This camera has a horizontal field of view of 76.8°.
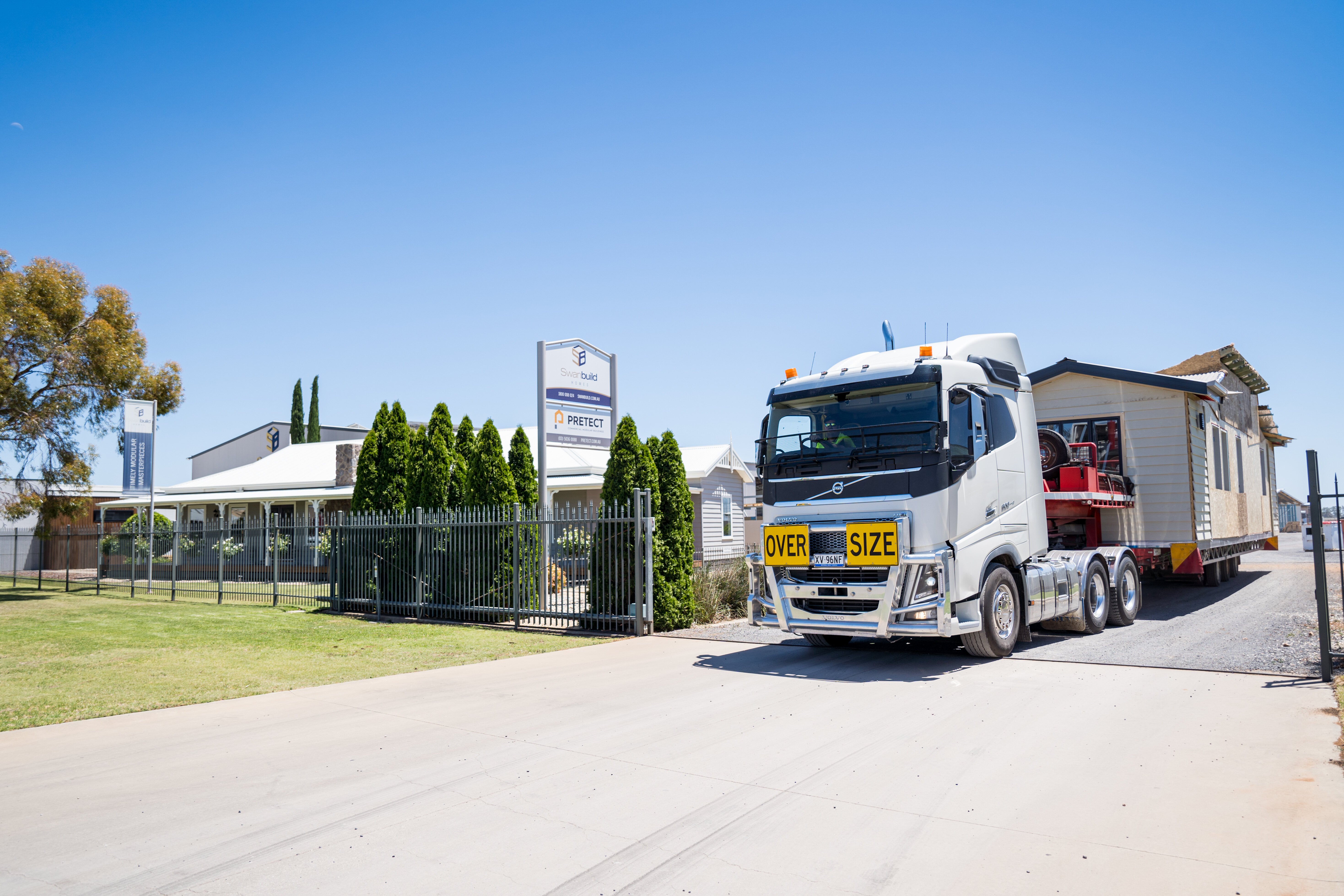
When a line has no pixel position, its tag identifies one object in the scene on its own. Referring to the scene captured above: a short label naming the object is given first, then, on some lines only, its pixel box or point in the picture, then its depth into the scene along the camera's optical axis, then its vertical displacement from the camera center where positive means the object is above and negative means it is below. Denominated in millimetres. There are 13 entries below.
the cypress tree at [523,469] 16203 +795
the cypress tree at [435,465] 16312 +920
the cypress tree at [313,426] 51125 +5546
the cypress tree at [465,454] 15727 +1101
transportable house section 13523 +780
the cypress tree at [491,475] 15445 +661
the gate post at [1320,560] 7625 -566
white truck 8797 +15
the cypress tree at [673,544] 13242 -559
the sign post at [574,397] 15344 +2125
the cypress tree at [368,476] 17516 +776
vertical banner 21938 +1742
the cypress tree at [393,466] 17375 +969
